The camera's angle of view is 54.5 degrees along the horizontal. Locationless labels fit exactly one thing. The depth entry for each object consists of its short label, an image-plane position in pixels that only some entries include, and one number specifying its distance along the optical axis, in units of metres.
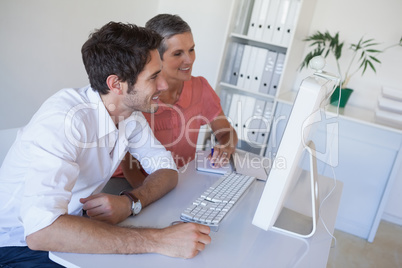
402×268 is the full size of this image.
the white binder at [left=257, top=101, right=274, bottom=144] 3.12
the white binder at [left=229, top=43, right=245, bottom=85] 3.11
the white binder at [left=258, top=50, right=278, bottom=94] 3.03
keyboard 1.15
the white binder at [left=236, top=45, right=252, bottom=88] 3.09
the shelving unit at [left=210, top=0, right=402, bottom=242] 2.86
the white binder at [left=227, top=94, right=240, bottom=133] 3.20
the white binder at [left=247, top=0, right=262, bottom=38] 2.98
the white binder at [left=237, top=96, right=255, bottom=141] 3.16
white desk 0.93
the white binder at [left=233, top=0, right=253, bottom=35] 3.03
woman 1.81
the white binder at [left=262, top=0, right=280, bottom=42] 2.92
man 0.94
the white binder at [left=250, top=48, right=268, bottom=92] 3.05
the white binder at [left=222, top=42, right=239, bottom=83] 3.11
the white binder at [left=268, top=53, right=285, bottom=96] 3.01
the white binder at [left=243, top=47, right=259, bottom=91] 3.07
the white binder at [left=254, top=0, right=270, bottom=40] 2.95
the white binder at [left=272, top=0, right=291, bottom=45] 2.89
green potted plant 3.02
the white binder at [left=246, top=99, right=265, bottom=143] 3.13
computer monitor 0.97
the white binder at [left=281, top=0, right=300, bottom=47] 2.86
